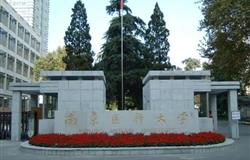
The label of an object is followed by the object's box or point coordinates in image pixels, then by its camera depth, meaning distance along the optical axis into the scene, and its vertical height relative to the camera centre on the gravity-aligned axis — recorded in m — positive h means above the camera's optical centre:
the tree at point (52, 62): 66.56 +7.73
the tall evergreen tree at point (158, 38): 46.62 +7.95
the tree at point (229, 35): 22.03 +4.42
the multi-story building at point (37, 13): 116.21 +27.59
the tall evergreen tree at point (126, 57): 39.94 +5.10
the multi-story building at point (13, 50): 66.69 +10.77
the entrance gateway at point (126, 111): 21.22 +0.49
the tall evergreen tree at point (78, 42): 45.66 +7.59
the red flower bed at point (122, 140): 18.03 -1.23
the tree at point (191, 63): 83.04 +9.21
